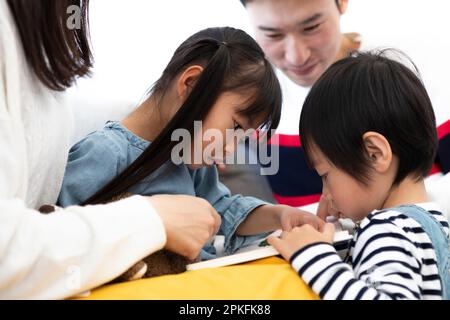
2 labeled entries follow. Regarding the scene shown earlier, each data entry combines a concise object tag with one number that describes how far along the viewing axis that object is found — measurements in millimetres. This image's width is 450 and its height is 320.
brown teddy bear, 1286
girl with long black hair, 1457
